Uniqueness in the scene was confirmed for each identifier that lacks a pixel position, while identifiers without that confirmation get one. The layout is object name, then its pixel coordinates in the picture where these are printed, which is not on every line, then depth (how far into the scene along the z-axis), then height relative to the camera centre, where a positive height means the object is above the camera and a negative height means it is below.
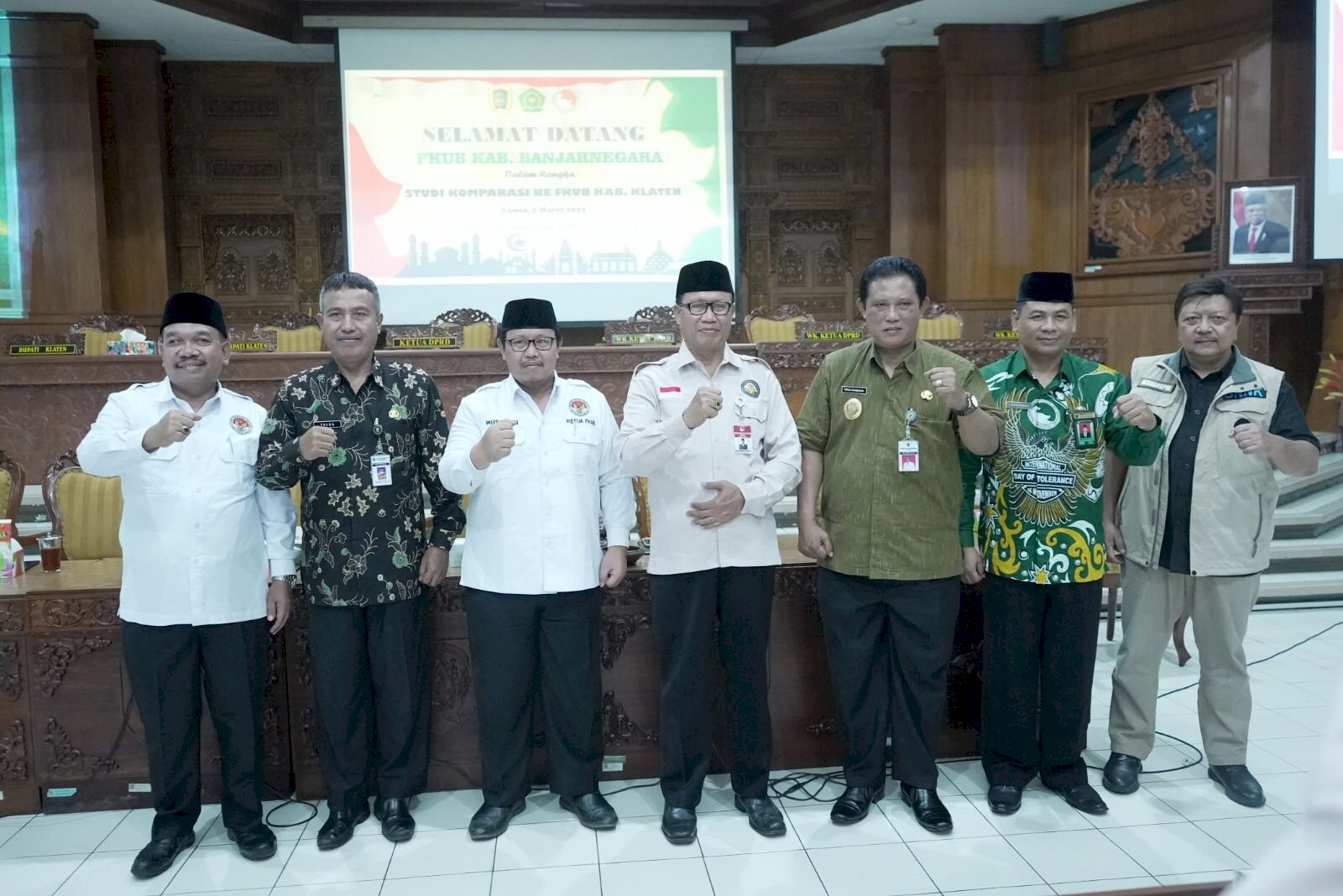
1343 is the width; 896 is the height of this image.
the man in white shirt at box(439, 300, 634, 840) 2.57 -0.56
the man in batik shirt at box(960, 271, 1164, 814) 2.64 -0.51
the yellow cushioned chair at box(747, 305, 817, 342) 6.81 +0.32
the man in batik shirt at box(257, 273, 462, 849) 2.52 -0.48
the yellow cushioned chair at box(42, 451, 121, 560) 3.46 -0.50
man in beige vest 2.70 -0.48
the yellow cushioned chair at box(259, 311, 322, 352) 6.60 +0.29
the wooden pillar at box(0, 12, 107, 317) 7.32 +1.81
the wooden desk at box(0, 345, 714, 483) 5.29 -0.02
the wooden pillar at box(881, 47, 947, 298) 8.51 +2.00
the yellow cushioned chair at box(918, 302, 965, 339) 6.69 +0.31
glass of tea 3.00 -0.57
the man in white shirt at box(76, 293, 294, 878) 2.43 -0.53
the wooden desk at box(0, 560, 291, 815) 2.74 -1.00
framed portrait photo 6.69 +1.04
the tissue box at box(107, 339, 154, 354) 5.48 +0.20
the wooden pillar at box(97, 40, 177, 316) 7.89 +1.85
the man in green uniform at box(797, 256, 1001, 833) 2.56 -0.48
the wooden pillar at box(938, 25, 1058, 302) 8.05 +1.89
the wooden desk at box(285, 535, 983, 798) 2.86 -1.02
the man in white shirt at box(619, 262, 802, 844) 2.55 -0.49
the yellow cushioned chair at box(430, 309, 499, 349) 6.46 +0.36
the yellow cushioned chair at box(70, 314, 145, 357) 5.95 +0.38
